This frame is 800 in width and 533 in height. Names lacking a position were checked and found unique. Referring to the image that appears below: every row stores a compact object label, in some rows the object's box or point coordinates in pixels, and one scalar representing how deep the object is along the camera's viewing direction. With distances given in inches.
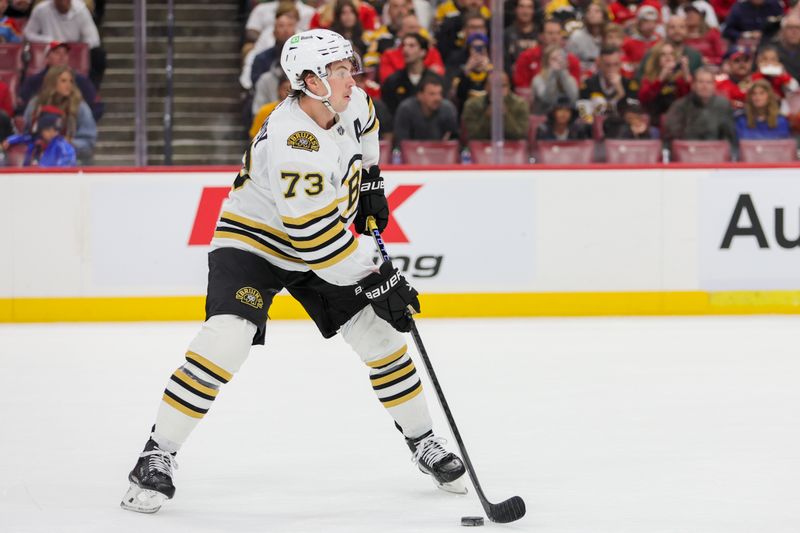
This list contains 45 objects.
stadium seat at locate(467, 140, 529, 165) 574.6
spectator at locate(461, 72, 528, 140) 577.3
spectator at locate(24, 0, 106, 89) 568.1
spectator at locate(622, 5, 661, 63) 612.1
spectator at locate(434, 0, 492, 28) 589.3
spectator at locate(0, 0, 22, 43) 574.4
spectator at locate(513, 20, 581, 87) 580.1
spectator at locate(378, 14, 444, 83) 593.0
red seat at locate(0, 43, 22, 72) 569.0
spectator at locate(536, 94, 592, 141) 578.6
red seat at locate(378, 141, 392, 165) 572.1
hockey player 256.5
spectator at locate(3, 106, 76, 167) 559.2
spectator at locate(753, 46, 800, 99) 601.0
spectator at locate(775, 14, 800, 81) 610.5
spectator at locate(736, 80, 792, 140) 585.3
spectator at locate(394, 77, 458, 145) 574.9
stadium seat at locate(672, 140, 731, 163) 577.3
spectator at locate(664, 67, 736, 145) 582.9
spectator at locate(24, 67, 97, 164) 560.4
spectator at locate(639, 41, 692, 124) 590.9
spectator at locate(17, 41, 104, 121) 561.3
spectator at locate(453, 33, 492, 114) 582.6
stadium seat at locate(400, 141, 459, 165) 572.4
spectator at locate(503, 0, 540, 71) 582.6
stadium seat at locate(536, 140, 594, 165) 574.9
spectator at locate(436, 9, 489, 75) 589.0
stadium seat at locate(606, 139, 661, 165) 576.7
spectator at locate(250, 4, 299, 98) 586.6
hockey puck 247.1
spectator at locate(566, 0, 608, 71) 601.9
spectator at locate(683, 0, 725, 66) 627.0
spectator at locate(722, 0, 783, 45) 631.8
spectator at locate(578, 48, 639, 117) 587.8
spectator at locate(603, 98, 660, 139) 581.0
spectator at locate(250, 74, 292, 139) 576.1
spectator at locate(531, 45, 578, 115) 581.6
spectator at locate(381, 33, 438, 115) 581.6
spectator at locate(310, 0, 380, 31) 617.9
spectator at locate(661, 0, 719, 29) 642.2
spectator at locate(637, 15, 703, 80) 608.4
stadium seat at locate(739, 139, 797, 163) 578.2
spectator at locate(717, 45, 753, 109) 596.7
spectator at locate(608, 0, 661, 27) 629.9
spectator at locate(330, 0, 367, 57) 609.3
